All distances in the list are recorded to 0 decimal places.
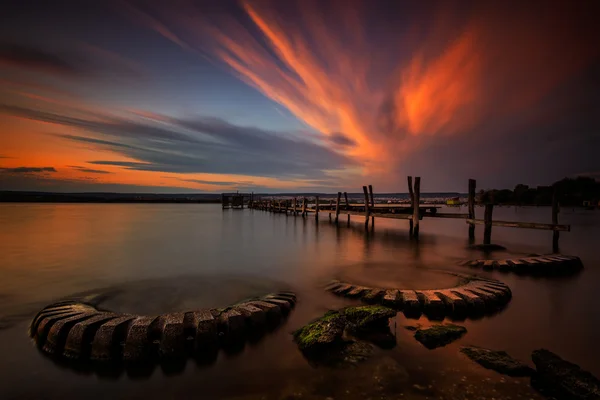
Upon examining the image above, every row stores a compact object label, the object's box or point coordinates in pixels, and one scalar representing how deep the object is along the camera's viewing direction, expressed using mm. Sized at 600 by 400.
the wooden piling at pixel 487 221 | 16902
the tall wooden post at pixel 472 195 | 19641
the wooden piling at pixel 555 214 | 16377
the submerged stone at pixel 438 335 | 5367
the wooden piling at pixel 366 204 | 27828
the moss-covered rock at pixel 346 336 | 4977
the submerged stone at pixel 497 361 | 4500
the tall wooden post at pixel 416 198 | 20234
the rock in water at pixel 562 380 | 3789
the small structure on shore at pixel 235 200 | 72112
